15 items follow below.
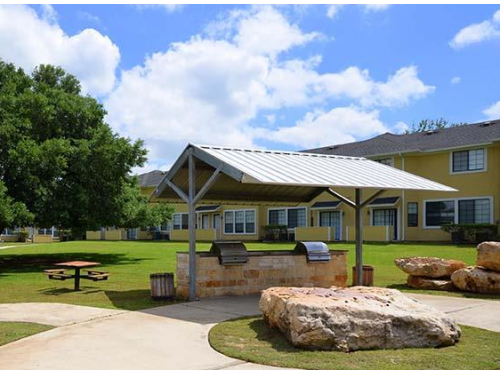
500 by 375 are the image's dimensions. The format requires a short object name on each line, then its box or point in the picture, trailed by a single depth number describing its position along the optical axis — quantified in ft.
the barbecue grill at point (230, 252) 44.09
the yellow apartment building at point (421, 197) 102.17
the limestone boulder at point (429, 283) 49.47
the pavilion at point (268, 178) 40.03
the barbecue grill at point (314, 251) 48.70
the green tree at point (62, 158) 69.15
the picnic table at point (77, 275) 50.88
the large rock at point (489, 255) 46.28
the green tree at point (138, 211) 80.59
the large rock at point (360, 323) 25.41
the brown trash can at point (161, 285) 42.93
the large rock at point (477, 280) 46.09
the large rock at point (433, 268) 50.62
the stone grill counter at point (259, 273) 43.62
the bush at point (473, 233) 94.38
